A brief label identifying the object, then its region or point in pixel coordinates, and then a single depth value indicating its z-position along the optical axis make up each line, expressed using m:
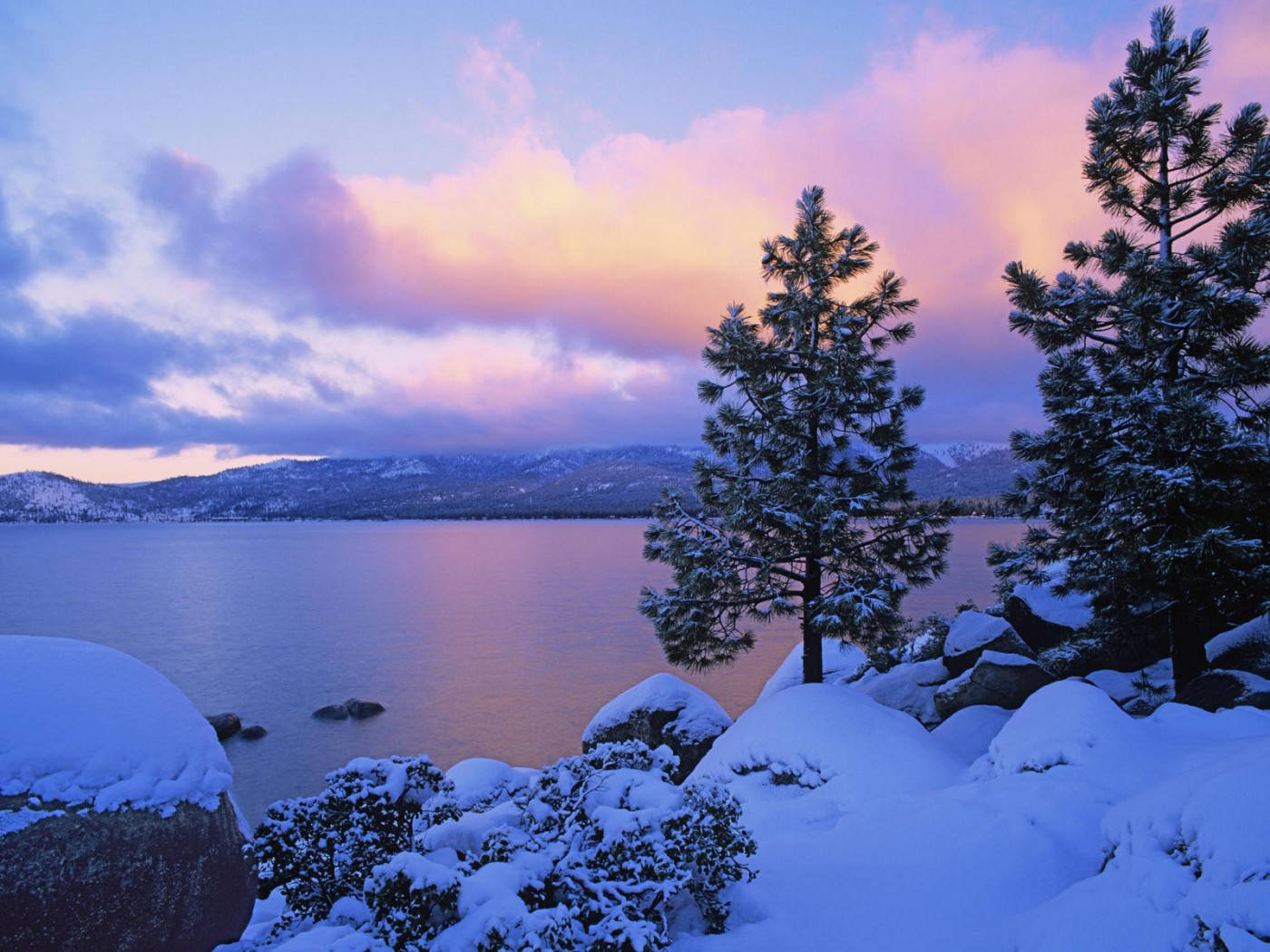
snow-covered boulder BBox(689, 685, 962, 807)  10.55
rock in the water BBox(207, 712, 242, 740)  26.09
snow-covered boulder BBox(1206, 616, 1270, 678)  12.82
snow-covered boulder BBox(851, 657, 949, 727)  17.61
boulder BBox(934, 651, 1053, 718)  15.23
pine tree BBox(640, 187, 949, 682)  15.29
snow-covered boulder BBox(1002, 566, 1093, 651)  18.25
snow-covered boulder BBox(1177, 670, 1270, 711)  11.07
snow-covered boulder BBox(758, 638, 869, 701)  20.50
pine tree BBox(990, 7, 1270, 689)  11.80
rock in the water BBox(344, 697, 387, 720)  29.09
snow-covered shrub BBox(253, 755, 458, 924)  6.39
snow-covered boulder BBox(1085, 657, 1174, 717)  13.59
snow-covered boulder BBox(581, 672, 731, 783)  17.00
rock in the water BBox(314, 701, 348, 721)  28.75
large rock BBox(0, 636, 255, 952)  4.96
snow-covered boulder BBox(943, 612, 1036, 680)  17.12
